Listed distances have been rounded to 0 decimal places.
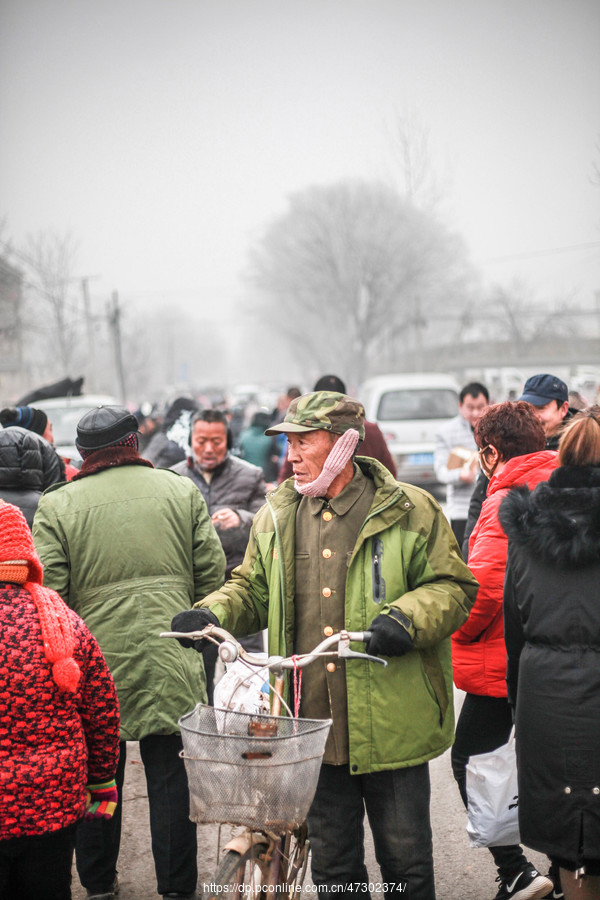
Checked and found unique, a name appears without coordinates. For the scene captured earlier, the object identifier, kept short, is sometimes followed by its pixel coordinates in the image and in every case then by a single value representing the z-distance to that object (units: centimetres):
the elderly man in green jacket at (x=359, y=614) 328
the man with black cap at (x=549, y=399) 549
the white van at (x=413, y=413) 1683
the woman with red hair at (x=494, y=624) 385
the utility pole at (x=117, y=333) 4498
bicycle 261
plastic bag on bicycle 319
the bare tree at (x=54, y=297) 4434
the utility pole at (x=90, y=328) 4748
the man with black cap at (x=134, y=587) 401
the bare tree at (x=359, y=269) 6594
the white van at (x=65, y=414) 1595
